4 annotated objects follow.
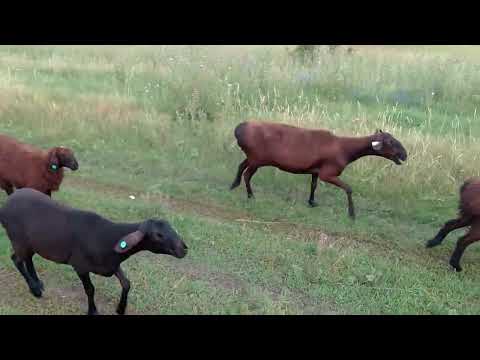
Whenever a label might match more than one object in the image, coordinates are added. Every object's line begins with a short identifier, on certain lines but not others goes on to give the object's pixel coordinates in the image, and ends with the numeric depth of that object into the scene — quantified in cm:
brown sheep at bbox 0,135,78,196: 719
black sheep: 483
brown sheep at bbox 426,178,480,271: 621
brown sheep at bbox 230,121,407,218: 770
